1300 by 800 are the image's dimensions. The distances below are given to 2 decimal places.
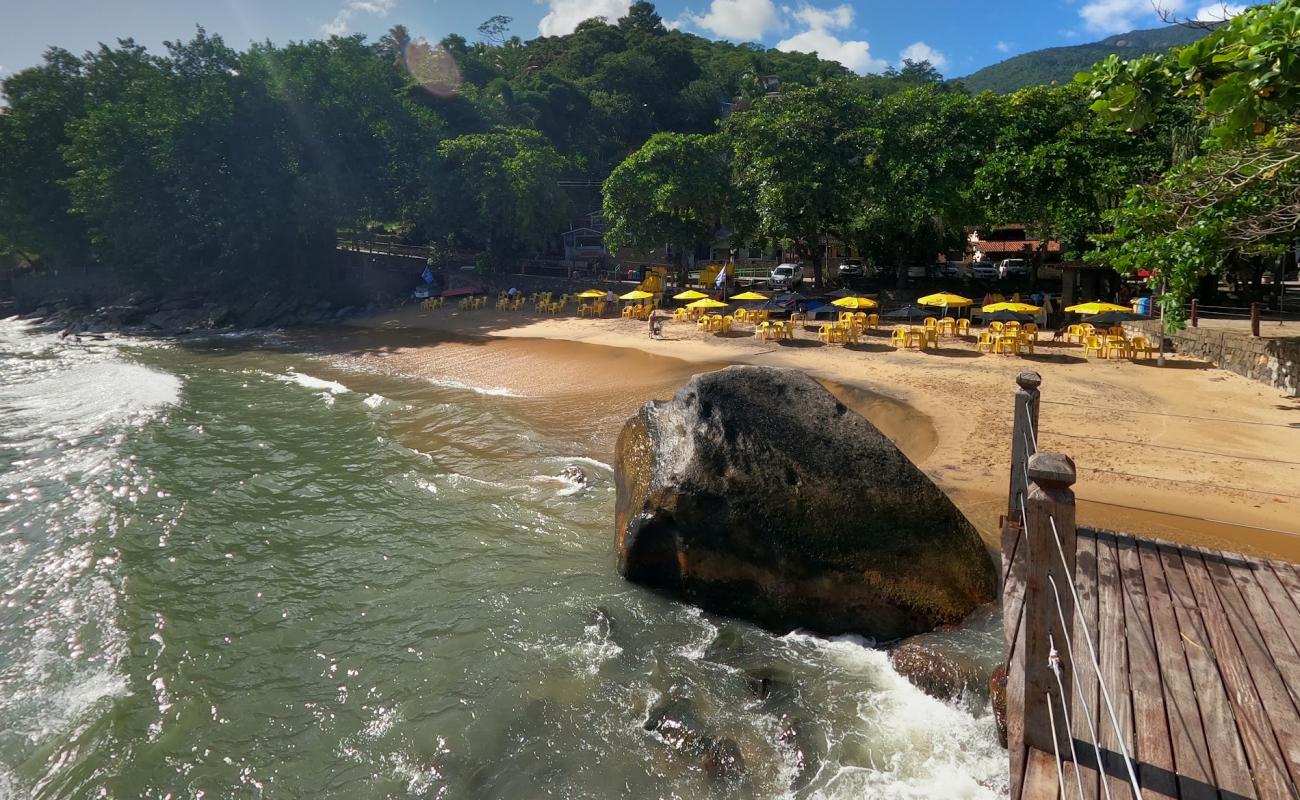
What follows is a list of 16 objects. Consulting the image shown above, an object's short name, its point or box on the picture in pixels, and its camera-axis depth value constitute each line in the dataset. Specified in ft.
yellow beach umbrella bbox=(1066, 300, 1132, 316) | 69.61
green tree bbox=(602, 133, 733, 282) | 111.55
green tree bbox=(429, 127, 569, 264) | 128.57
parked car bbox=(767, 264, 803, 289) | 123.75
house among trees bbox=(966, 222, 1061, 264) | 130.93
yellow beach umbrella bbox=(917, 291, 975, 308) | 78.69
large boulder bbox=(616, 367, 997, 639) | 24.76
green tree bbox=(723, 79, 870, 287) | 95.76
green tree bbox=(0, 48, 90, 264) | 142.92
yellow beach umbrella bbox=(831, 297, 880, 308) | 83.61
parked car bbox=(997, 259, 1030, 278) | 119.51
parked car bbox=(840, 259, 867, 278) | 124.85
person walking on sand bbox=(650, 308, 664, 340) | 92.48
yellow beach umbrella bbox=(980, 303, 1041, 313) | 75.56
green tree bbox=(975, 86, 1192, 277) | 74.18
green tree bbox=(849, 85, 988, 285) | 87.92
